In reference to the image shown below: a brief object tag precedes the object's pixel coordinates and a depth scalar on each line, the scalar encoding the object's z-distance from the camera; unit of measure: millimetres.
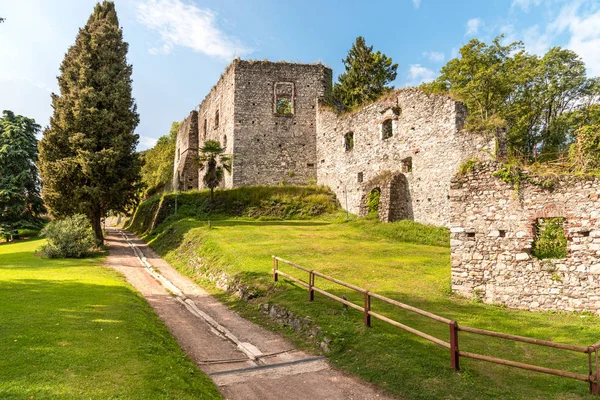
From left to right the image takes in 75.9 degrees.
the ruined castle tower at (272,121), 30156
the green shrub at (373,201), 22741
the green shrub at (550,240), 10016
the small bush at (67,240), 19422
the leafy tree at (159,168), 49906
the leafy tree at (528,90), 29484
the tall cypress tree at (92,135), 22125
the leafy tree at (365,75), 39188
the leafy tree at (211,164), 26766
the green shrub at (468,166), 11422
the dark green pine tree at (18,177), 30172
